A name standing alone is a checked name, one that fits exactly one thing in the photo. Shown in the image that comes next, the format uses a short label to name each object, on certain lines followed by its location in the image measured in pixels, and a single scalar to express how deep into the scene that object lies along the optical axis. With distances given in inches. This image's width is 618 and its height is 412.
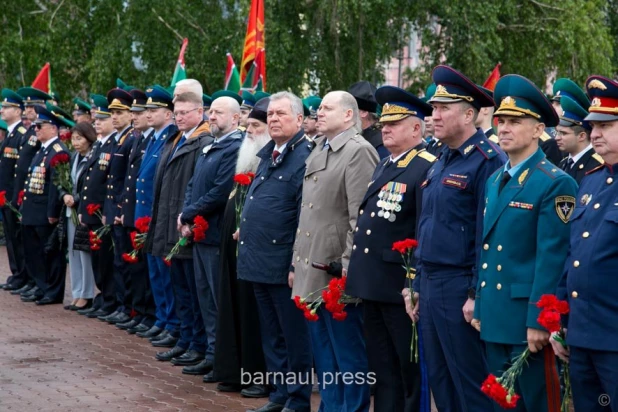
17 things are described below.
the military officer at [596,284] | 193.8
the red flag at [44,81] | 662.5
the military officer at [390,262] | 260.4
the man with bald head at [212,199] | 364.8
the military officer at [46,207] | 530.0
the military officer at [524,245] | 211.9
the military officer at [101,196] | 481.7
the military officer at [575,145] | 326.0
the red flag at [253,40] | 581.0
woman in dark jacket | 507.2
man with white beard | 343.6
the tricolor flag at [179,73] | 537.0
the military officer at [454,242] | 232.5
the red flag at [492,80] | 482.6
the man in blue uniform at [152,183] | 424.8
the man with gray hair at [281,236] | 311.3
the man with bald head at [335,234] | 284.8
